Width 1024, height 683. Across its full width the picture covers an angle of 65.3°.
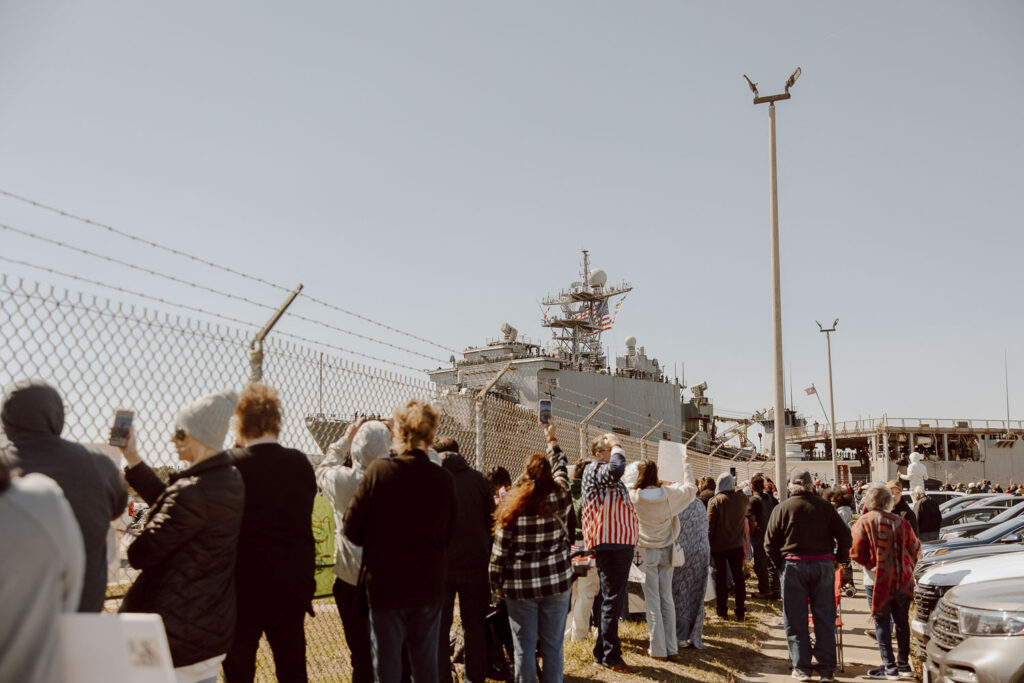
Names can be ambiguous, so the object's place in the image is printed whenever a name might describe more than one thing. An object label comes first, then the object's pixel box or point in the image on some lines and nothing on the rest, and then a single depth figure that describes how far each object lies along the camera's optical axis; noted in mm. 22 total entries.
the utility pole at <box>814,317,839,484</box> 38369
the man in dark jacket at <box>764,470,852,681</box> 7434
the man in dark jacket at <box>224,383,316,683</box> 3918
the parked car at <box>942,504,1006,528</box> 15617
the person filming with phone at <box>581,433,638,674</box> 7254
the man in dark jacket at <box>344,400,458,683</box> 4305
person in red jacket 7613
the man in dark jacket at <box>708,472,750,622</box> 10641
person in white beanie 3363
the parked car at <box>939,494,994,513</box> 17625
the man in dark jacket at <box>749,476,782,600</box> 12695
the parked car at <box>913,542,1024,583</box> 9097
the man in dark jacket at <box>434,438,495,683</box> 5836
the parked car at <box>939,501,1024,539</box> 13242
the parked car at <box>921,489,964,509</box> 18741
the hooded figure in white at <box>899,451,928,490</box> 20461
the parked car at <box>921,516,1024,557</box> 10771
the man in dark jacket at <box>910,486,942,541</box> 12992
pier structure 53406
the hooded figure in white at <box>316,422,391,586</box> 4844
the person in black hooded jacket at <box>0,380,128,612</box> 3129
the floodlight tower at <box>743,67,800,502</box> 13836
